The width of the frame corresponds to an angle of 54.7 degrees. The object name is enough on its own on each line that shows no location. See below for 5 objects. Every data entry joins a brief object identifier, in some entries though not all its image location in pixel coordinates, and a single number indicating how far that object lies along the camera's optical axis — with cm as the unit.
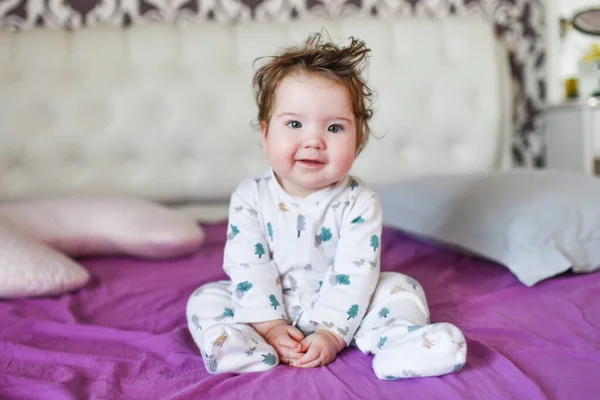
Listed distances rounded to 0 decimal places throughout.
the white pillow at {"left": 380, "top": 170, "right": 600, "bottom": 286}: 130
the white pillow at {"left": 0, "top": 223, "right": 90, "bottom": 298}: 130
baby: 95
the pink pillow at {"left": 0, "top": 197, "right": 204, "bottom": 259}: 161
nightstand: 215
